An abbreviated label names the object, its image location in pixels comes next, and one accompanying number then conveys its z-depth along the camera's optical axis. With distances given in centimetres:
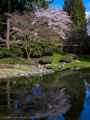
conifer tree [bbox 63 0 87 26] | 3190
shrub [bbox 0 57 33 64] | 1611
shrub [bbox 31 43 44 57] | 2059
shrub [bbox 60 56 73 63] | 1878
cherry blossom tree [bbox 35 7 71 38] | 2206
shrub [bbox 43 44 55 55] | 2149
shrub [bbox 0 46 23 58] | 1830
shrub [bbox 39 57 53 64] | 1831
